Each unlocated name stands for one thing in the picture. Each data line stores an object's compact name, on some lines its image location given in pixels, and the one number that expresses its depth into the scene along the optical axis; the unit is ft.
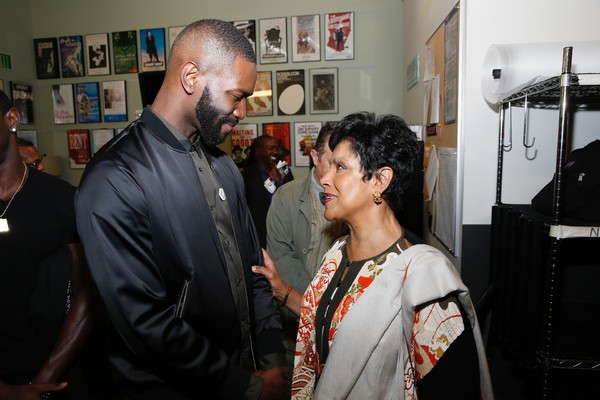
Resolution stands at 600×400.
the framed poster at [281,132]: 15.42
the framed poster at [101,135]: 16.61
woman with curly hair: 3.44
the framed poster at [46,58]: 16.57
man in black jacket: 3.32
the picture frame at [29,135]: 16.11
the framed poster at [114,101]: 16.22
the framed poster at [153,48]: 15.69
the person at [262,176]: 11.32
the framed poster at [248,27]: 15.12
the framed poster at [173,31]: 15.51
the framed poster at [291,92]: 15.08
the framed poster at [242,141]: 15.72
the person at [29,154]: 9.83
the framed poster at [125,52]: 15.89
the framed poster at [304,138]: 15.19
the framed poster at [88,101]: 16.44
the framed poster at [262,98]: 15.34
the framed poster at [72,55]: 16.40
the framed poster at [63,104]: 16.70
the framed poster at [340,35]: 14.47
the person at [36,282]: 4.73
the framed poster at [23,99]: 16.01
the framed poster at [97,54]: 16.16
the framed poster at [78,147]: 16.81
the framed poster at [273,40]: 14.96
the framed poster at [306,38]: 14.70
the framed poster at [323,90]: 14.84
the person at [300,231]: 6.50
